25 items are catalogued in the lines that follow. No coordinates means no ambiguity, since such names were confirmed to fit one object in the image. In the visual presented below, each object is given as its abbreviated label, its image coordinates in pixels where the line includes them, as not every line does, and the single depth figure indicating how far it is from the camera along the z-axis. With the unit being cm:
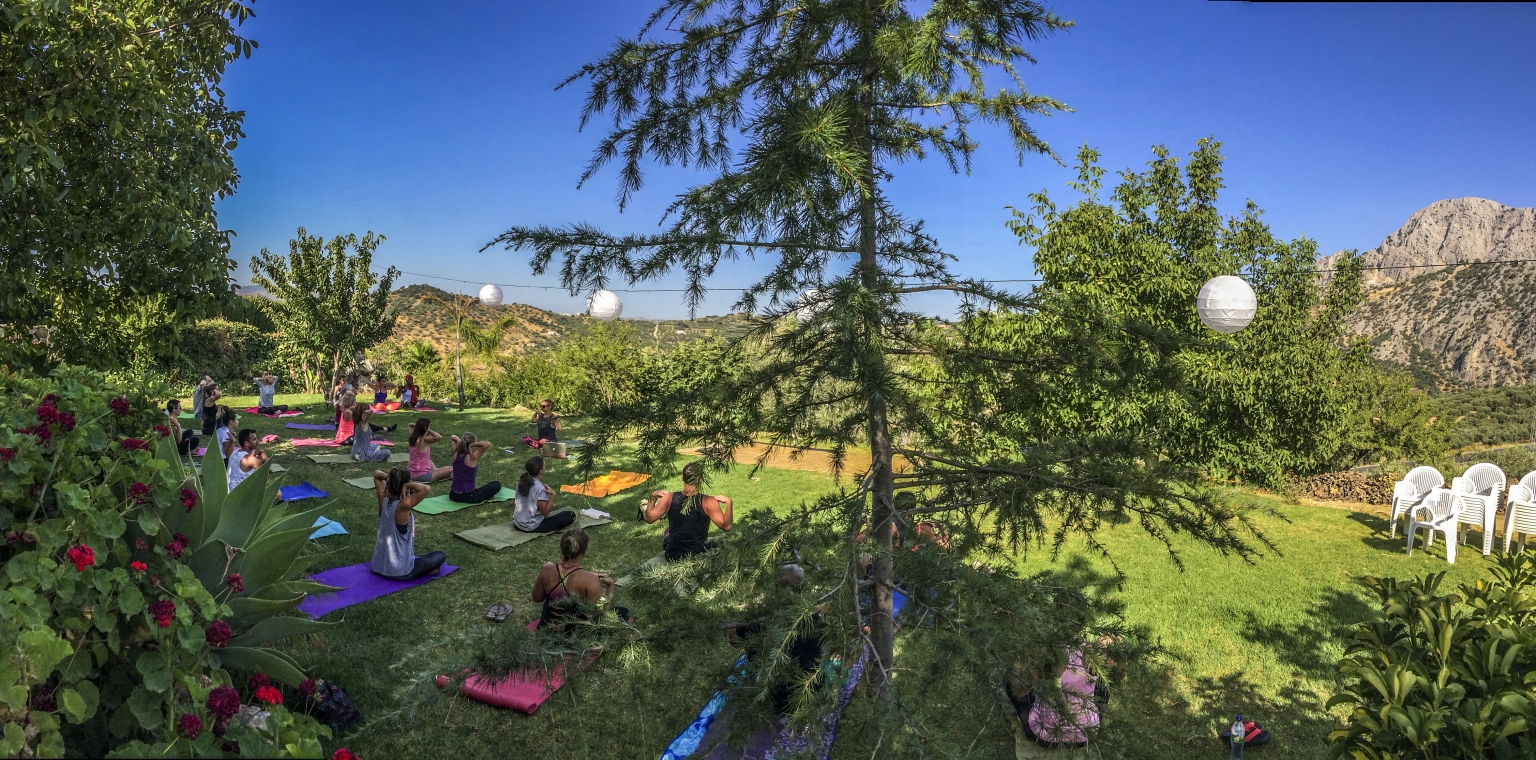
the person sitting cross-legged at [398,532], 655
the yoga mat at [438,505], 922
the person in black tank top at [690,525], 689
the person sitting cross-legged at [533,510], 845
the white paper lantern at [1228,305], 664
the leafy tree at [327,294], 1761
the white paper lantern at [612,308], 900
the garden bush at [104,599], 225
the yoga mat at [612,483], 1052
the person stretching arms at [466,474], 959
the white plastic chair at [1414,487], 948
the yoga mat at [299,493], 909
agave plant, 365
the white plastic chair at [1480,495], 864
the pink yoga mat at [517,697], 475
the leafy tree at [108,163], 412
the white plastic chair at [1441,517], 859
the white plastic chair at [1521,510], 841
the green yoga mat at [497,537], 796
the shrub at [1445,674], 243
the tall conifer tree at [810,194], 250
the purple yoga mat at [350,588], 583
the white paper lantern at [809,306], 287
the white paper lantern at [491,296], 1563
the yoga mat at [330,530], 762
